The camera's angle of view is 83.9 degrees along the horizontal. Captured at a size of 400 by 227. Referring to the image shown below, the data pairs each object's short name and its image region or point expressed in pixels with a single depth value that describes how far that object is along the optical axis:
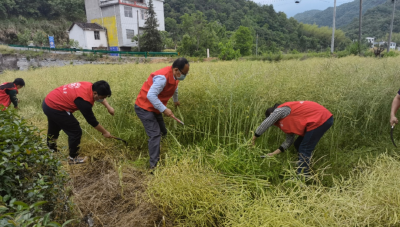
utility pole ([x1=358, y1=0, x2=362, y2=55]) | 14.46
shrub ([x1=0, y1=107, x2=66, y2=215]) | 1.26
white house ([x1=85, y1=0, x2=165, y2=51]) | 27.47
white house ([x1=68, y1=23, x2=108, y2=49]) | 26.71
